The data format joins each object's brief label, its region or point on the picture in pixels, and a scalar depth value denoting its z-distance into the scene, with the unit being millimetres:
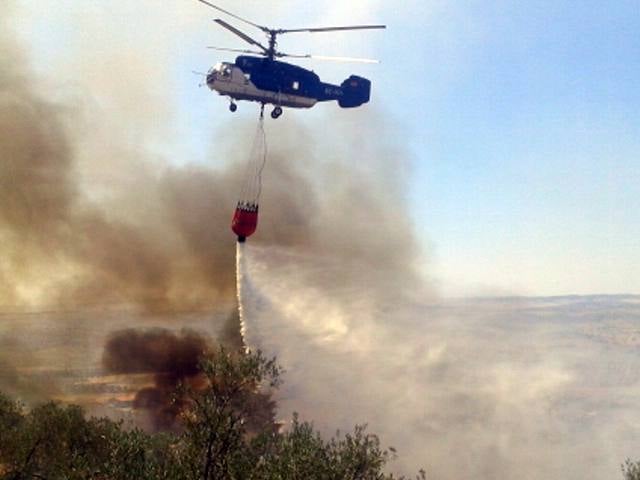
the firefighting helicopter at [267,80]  48781
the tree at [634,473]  38384
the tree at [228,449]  28156
